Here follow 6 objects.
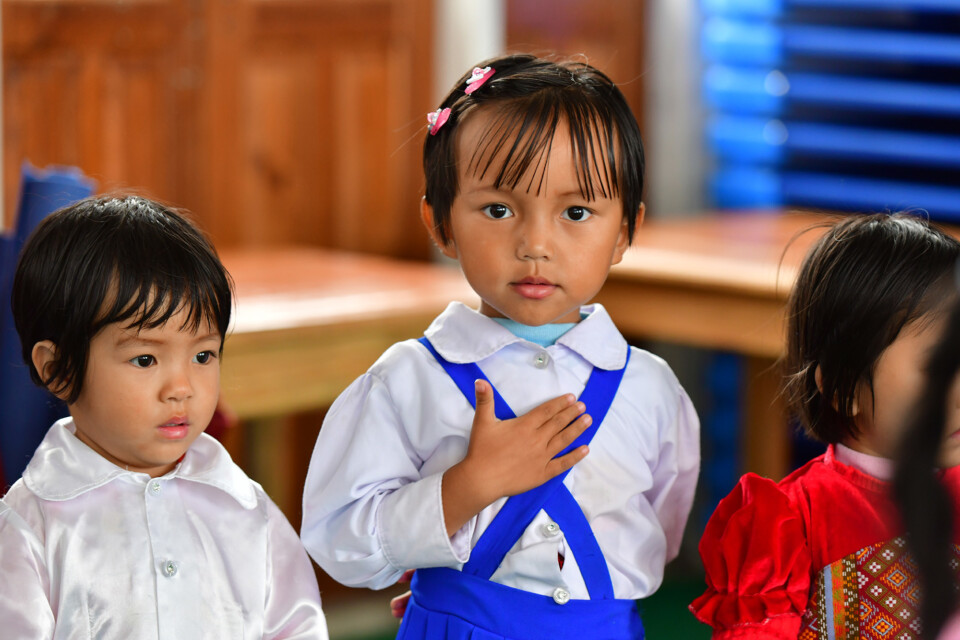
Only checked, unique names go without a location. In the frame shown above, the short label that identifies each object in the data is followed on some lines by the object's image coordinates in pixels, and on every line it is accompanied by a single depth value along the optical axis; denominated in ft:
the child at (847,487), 5.53
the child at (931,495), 4.12
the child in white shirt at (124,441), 5.39
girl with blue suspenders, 5.57
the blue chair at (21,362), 6.08
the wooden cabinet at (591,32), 11.41
